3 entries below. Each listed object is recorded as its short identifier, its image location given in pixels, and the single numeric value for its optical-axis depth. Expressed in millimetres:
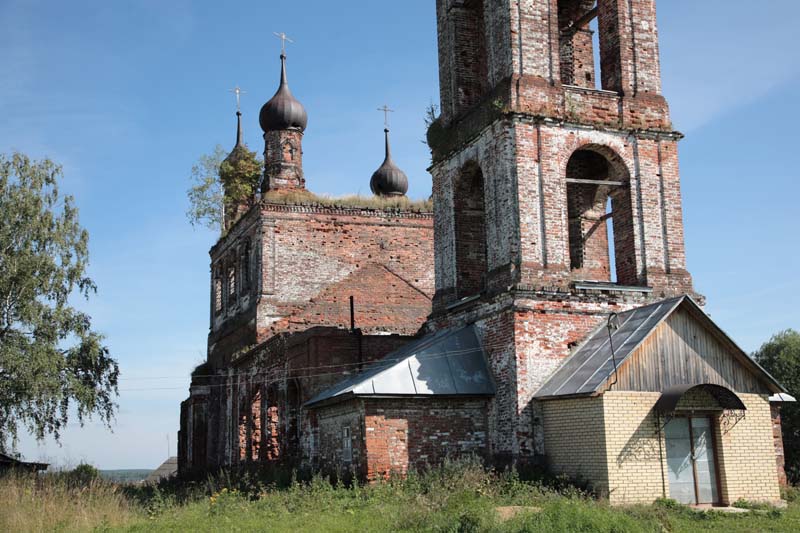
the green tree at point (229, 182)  28594
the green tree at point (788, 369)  23422
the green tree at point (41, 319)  20094
